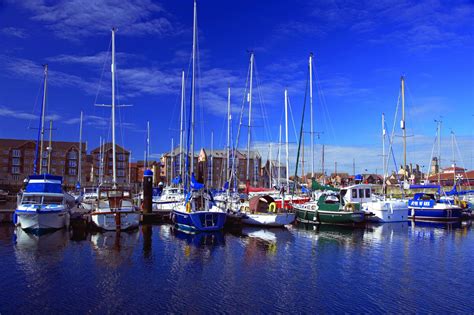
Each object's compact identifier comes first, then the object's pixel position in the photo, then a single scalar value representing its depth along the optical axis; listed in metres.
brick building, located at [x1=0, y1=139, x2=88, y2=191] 124.81
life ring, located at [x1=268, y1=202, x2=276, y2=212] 40.49
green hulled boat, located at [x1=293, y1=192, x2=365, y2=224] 41.31
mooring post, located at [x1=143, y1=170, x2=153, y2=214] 43.59
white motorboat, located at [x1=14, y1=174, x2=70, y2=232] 32.41
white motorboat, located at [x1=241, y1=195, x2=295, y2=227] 38.34
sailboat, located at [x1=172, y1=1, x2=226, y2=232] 33.59
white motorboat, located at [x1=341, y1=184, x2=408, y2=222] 45.69
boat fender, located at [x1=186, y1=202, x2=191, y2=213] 34.66
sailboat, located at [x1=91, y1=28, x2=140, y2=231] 34.50
